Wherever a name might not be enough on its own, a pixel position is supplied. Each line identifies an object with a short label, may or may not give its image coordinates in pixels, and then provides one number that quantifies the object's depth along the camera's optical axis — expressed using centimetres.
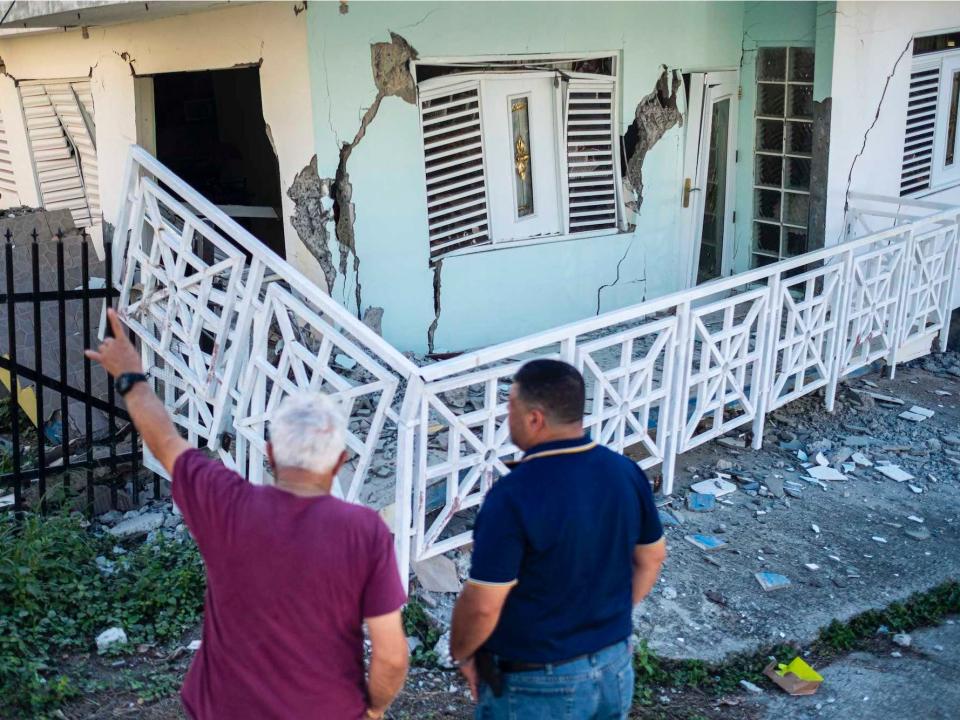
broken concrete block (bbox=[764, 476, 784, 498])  635
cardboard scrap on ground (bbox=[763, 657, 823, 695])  464
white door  848
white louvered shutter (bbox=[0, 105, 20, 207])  1042
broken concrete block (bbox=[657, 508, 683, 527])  595
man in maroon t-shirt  261
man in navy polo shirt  277
